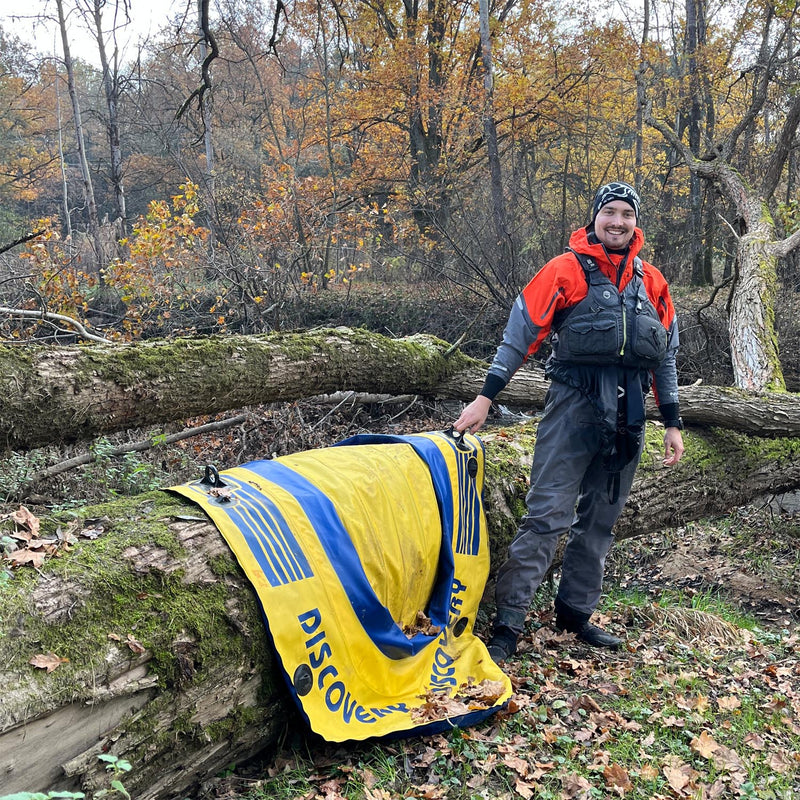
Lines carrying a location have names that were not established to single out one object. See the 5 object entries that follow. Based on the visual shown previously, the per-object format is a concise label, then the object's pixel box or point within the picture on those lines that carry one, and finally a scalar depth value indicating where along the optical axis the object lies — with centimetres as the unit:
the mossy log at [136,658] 216
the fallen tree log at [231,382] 363
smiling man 361
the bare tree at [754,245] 682
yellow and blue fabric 280
